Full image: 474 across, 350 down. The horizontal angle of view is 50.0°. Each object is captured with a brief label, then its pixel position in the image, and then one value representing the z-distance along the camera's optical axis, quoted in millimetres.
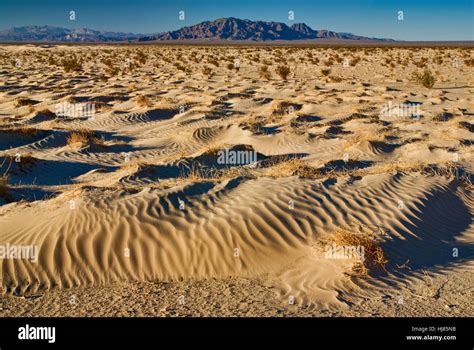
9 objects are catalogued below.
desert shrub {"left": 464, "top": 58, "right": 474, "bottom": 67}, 29656
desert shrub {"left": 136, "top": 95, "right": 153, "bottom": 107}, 16269
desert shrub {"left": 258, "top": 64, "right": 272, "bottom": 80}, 25602
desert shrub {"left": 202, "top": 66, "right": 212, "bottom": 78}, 27203
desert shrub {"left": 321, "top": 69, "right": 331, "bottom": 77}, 26669
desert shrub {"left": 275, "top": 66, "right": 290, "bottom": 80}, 24894
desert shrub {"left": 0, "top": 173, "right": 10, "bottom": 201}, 7230
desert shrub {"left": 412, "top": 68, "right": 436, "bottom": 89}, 20547
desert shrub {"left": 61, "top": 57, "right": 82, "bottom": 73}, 29828
